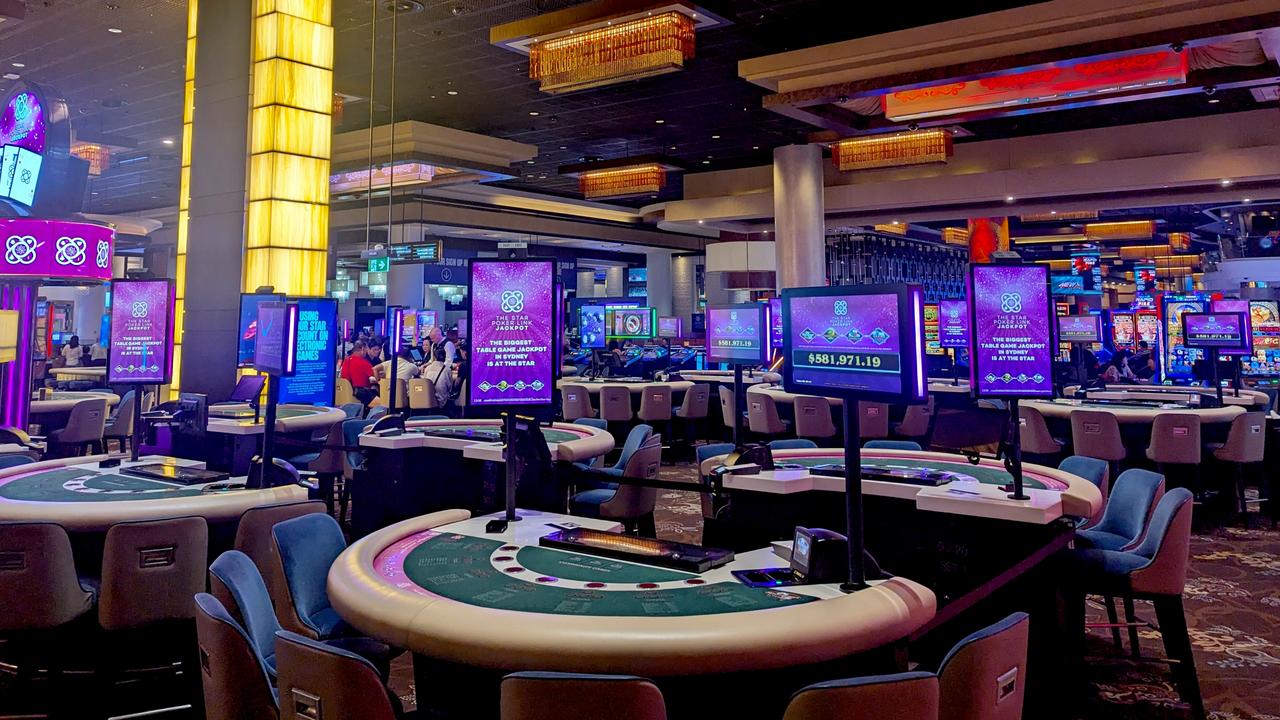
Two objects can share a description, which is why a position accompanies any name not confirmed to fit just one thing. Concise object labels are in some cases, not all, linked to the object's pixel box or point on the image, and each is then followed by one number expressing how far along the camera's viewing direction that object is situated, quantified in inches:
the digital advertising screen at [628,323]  576.7
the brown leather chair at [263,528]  124.2
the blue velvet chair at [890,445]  180.6
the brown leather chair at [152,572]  116.6
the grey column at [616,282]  1082.1
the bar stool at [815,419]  335.6
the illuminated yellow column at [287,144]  257.1
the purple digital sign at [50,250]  265.0
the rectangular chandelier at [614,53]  271.4
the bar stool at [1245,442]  260.2
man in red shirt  445.4
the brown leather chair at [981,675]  66.1
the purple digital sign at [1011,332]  145.8
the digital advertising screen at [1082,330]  402.6
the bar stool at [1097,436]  251.9
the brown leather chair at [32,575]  114.0
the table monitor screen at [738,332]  263.5
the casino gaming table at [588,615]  67.3
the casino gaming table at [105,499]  123.2
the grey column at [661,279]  921.5
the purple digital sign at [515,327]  121.1
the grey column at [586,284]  1093.1
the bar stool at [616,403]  390.6
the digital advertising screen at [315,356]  241.1
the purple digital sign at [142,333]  177.3
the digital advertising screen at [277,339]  152.7
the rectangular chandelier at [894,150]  408.8
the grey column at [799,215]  455.5
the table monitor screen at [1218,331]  305.9
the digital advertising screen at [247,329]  233.8
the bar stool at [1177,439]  250.8
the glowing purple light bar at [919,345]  84.9
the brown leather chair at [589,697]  59.3
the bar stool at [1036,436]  271.6
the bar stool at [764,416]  361.4
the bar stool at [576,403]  405.4
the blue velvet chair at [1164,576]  133.3
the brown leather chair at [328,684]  65.2
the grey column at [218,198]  252.4
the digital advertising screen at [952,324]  408.8
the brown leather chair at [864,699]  59.4
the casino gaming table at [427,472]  186.1
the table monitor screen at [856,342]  85.7
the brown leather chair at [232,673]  75.3
